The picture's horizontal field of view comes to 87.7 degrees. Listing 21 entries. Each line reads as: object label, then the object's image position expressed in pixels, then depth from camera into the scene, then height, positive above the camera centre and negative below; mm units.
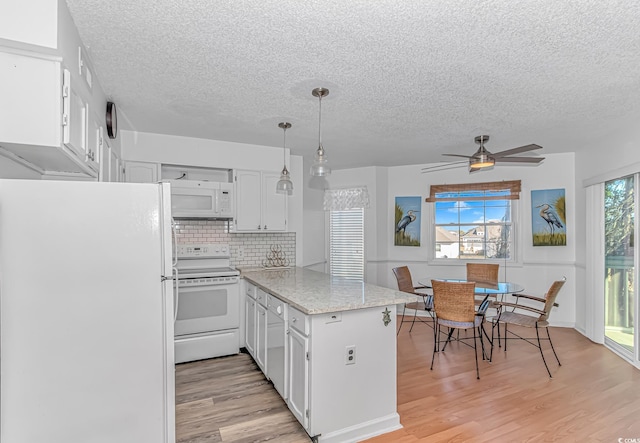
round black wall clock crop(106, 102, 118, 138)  2672 +861
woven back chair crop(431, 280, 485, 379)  3121 -772
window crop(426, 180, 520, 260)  4977 +68
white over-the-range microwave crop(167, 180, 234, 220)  3643 +287
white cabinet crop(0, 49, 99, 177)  1427 +526
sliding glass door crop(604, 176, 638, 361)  3551 -475
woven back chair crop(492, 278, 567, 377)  3256 -984
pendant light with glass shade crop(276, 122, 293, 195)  3137 +391
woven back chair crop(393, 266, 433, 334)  4164 -780
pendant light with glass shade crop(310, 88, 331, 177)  2547 +477
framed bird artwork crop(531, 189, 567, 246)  4648 +89
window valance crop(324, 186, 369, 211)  5609 +446
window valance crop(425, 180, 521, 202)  4891 +508
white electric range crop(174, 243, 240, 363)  3416 -931
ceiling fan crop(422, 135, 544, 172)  3357 +682
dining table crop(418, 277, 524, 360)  3451 -699
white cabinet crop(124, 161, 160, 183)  3568 +574
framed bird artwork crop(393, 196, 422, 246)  5422 +54
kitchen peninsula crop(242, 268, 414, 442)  2119 -909
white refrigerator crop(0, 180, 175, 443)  1506 -431
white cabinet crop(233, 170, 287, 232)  4039 +262
